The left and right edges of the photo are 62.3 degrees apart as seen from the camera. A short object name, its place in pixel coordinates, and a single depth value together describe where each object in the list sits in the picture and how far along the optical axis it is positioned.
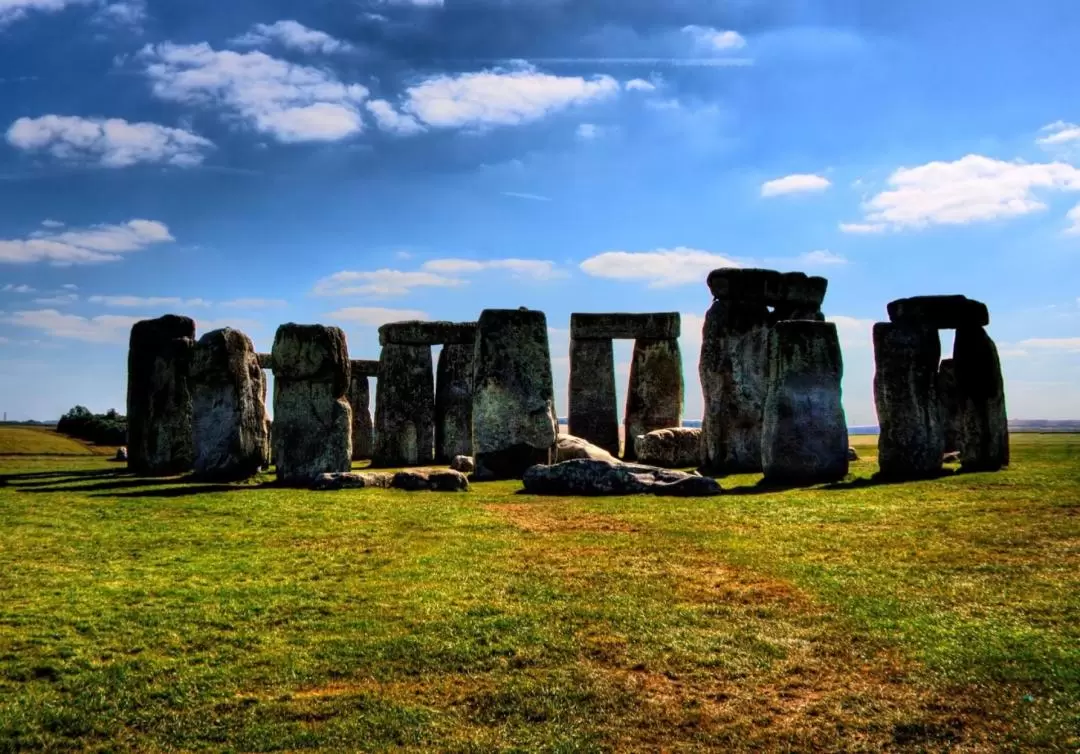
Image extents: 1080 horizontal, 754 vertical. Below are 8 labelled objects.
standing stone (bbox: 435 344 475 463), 23.17
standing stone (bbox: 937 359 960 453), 18.34
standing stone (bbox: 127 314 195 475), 18.95
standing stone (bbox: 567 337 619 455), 25.00
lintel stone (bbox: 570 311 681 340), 24.91
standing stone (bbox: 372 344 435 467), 22.97
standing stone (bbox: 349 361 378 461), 26.81
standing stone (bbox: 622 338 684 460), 24.70
